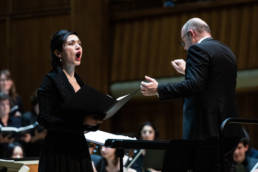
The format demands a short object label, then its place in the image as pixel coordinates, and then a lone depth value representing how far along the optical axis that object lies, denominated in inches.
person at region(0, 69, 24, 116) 550.3
